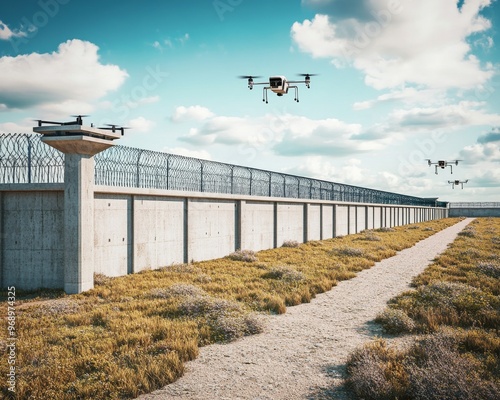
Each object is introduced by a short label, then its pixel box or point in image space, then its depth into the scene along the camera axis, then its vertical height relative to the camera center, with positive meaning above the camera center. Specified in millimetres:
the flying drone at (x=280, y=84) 16173 +5078
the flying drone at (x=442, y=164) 63906 +6632
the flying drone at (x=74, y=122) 11580 +2493
